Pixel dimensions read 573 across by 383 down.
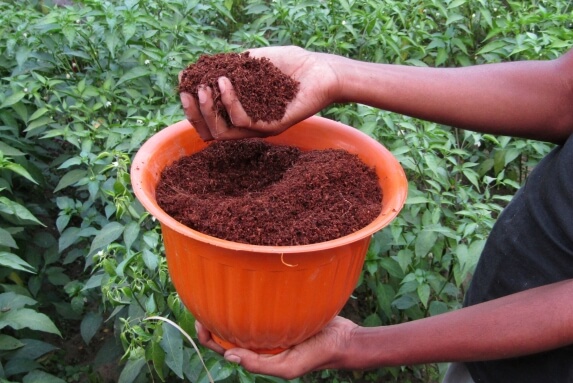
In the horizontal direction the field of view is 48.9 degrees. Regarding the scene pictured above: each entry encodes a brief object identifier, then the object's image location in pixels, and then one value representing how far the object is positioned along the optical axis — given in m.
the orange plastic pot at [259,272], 1.14
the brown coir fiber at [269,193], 1.19
